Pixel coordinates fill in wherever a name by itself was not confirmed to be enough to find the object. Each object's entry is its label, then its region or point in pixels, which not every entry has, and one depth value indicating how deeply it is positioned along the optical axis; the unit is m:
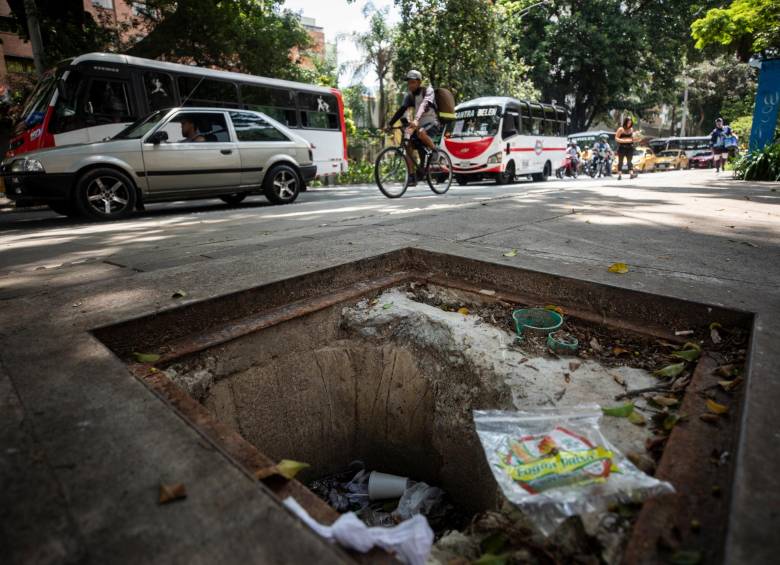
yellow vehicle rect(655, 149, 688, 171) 28.51
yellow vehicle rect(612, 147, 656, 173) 26.77
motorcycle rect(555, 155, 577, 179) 22.29
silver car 6.18
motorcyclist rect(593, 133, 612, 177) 23.61
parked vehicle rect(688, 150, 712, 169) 28.52
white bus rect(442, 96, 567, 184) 14.03
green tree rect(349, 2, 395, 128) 22.69
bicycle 7.24
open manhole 1.12
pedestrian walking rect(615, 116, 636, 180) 11.64
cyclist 6.70
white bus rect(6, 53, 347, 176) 7.88
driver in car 7.24
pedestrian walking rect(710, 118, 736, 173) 15.27
